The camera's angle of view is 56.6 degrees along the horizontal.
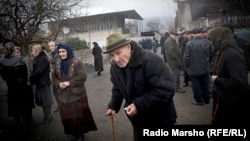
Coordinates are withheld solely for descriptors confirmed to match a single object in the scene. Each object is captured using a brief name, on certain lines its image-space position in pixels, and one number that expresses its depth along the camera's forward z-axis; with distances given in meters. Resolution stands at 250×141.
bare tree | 8.66
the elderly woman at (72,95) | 4.19
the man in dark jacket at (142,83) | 2.44
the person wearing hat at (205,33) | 6.38
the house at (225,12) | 12.18
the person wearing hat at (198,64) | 5.68
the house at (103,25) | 30.64
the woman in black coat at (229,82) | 2.87
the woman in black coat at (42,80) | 5.23
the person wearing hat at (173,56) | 7.15
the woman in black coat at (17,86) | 5.16
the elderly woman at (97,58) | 13.18
